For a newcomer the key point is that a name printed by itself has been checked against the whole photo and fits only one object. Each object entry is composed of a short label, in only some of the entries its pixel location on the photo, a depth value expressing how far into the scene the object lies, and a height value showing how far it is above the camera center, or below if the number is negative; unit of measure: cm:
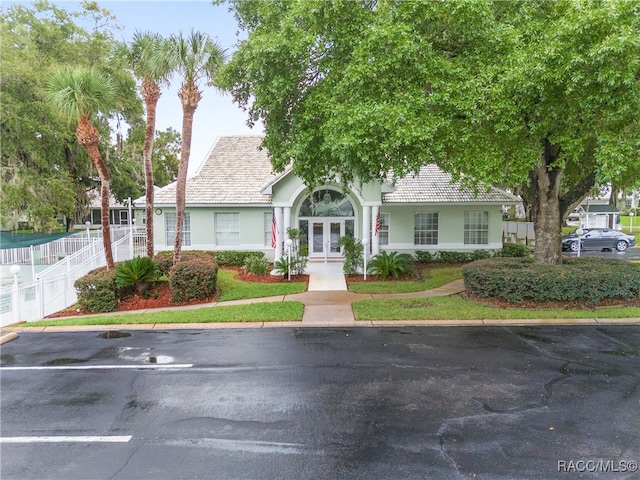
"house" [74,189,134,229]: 4182 +81
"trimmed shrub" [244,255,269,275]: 1741 -197
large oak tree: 894 +320
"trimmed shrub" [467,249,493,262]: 2055 -183
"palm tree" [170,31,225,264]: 1362 +510
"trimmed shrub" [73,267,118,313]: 1288 -229
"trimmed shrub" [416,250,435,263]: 2050 -191
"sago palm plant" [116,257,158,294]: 1334 -175
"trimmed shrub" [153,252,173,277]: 1490 -161
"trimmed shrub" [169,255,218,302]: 1348 -199
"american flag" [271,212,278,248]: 1792 -55
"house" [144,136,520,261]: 2055 -2
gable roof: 2006 +164
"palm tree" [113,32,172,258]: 1344 +507
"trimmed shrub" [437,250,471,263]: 2042 -191
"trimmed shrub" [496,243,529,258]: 2060 -167
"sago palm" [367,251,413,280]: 1695 -194
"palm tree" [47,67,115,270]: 1255 +377
